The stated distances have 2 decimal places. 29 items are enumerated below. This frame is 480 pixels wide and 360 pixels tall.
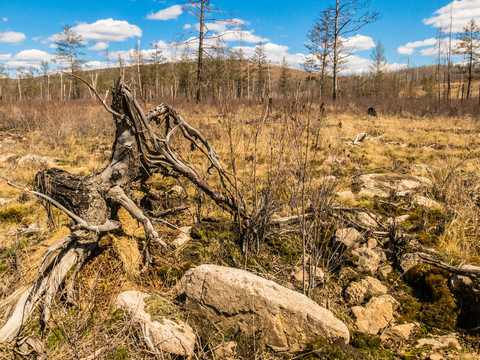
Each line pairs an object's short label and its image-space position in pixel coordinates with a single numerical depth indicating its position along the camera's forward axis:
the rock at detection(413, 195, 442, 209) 3.82
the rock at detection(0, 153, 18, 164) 6.07
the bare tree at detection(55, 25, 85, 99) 31.27
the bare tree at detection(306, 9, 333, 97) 17.34
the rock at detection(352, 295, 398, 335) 2.11
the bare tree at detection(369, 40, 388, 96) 33.70
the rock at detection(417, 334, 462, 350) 1.88
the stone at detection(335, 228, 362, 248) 2.89
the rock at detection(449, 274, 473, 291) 2.28
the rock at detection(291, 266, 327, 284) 2.59
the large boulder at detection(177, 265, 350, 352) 1.83
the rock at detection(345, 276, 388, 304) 2.38
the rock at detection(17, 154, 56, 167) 5.40
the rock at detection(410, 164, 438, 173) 5.78
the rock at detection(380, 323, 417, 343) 2.00
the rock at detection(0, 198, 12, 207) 4.25
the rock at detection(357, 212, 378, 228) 3.39
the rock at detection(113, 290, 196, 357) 1.81
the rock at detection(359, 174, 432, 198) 4.68
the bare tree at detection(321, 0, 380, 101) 16.63
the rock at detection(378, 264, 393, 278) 2.70
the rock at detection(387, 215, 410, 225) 3.59
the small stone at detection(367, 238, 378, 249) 3.06
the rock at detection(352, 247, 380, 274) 2.72
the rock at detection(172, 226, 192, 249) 2.95
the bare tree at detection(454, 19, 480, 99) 24.12
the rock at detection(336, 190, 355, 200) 4.46
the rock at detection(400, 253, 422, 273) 2.67
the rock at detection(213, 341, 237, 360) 1.80
